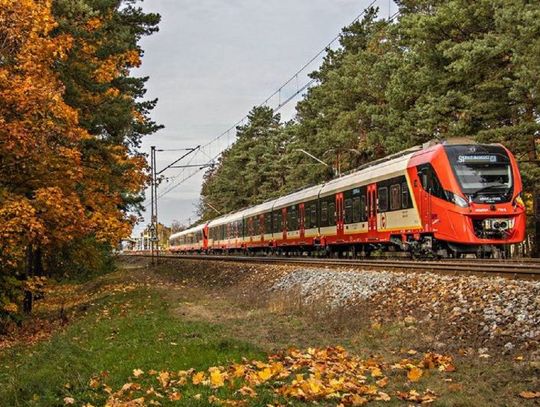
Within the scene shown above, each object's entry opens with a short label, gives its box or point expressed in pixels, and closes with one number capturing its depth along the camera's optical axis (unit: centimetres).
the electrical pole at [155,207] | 4373
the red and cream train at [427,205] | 1666
